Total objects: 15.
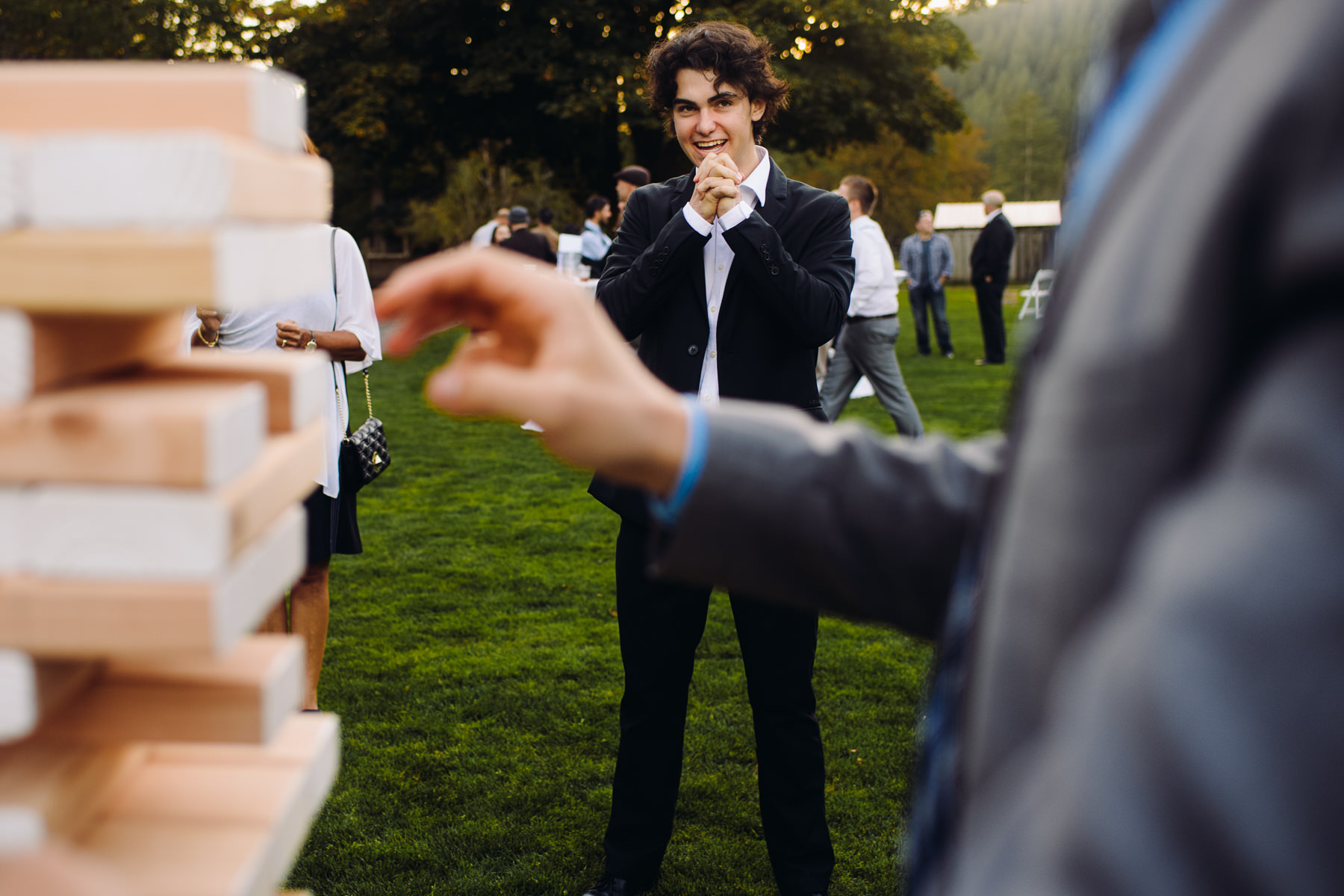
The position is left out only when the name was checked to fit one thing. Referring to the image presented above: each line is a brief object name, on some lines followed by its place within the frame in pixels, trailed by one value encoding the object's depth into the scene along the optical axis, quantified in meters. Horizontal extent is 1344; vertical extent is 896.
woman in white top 3.76
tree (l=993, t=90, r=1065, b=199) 75.94
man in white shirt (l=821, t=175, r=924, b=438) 8.69
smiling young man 2.83
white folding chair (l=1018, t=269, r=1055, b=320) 20.99
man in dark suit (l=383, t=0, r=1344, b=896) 0.48
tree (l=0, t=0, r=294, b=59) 22.39
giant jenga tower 0.81
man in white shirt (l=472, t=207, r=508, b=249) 15.45
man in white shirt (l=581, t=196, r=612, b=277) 12.65
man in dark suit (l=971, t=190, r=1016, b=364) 14.72
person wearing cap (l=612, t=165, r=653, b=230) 10.73
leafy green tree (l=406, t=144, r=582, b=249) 35.47
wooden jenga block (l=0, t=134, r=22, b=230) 0.80
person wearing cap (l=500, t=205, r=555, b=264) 12.93
